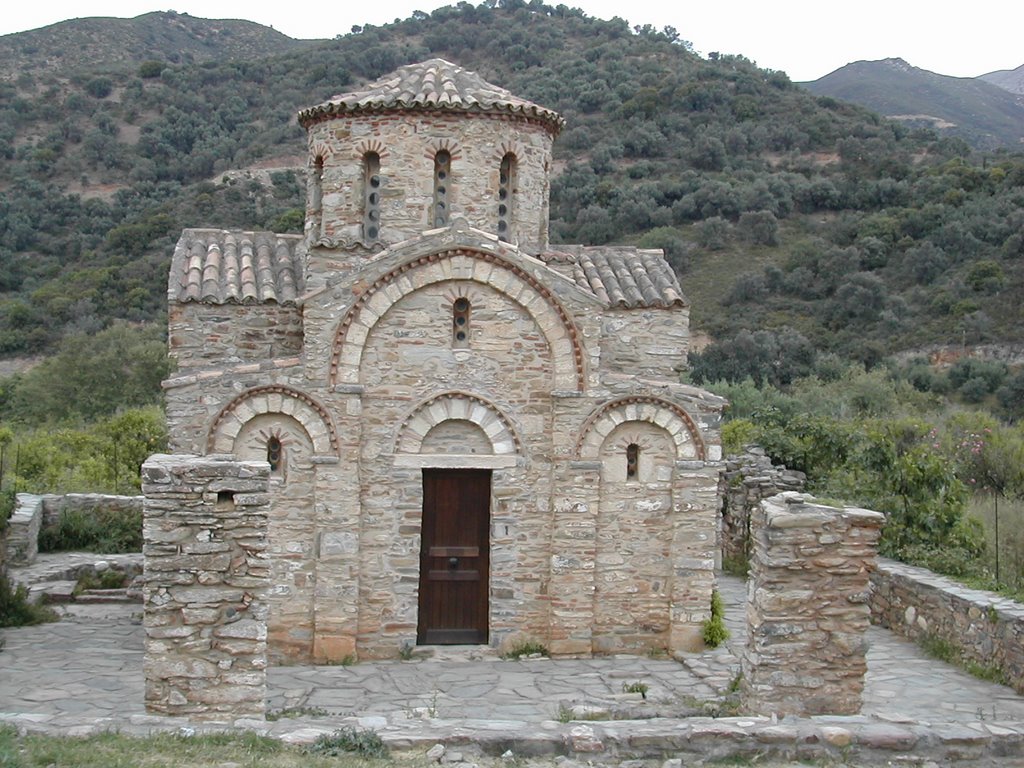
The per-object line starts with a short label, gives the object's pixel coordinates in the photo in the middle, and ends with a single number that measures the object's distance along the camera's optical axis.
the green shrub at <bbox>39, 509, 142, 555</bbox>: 15.45
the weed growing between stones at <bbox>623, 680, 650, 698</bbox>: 9.13
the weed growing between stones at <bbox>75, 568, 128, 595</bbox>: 13.17
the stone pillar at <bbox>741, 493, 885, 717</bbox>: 7.70
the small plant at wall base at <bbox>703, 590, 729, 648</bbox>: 10.59
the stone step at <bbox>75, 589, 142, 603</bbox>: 12.61
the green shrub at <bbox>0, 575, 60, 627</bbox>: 11.21
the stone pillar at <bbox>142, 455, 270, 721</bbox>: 7.08
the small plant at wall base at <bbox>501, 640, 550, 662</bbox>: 10.42
